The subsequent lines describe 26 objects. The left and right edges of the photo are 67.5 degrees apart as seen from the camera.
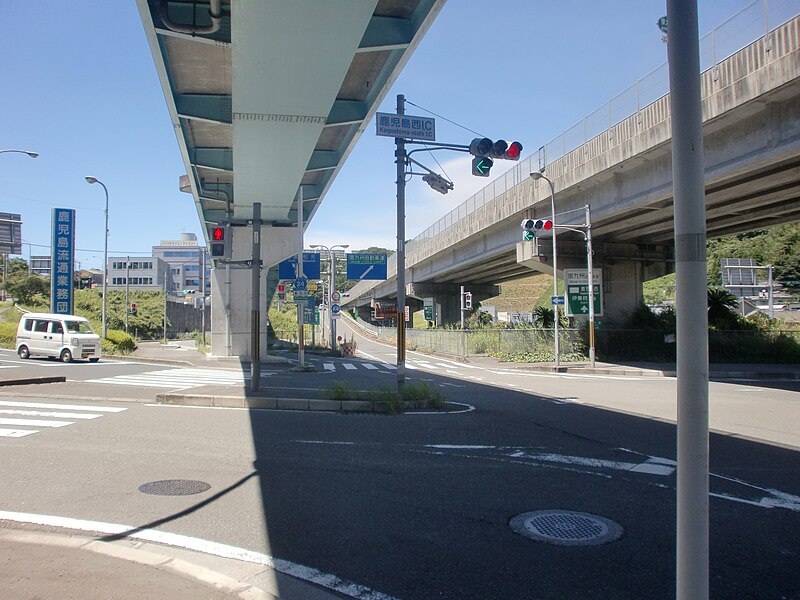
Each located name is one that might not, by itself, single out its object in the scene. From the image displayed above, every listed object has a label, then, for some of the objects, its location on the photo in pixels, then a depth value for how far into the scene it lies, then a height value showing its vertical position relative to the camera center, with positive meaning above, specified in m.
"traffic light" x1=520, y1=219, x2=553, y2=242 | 24.78 +4.17
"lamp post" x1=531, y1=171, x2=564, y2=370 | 26.72 +6.62
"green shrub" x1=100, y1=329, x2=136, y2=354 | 32.72 -0.90
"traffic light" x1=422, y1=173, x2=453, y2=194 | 15.32 +3.69
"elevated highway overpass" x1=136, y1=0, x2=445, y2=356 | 7.80 +4.15
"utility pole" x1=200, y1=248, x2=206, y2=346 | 46.85 +4.84
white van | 27.05 -0.51
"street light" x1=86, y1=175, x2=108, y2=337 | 34.10 +4.75
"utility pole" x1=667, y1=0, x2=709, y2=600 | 2.78 +0.07
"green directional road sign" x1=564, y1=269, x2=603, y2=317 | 29.66 +1.57
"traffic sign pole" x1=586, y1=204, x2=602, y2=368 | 26.99 +1.55
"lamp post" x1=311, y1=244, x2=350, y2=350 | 41.65 +2.93
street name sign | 13.66 +4.65
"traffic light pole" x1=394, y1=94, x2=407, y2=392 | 14.42 +1.94
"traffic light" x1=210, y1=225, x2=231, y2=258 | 15.66 +2.25
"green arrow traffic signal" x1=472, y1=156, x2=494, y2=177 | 13.35 +3.57
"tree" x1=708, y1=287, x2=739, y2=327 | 34.69 +1.00
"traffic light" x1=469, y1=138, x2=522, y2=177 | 13.13 +3.83
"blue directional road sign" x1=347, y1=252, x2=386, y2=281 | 30.28 +3.05
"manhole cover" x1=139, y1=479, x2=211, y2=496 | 6.95 -1.91
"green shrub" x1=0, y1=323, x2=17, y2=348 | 34.59 -0.58
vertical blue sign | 33.19 +3.84
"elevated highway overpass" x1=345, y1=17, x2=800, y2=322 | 15.94 +5.42
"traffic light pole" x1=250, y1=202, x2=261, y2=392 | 15.23 +0.51
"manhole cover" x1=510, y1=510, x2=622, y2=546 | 5.40 -1.93
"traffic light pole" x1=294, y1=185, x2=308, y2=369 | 23.27 +0.29
